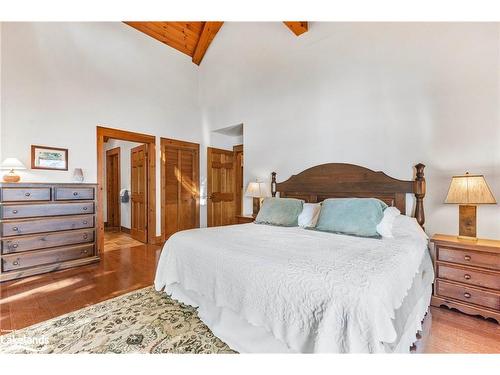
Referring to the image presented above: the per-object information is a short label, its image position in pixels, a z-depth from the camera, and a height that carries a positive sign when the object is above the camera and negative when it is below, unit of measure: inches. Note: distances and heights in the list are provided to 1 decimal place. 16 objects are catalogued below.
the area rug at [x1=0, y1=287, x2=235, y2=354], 61.4 -42.0
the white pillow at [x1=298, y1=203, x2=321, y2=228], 106.1 -14.5
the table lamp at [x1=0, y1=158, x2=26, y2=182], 109.7 +8.1
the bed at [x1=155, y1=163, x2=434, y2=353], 42.2 -22.5
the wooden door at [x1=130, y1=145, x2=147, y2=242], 181.8 -6.5
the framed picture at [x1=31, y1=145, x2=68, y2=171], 123.4 +13.8
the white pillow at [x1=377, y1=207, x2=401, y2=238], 83.7 -14.1
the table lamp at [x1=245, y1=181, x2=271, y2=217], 147.9 -4.1
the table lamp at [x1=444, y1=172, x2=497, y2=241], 77.7 -4.6
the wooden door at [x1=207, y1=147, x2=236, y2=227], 205.9 -3.2
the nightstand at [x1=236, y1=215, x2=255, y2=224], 143.9 -21.8
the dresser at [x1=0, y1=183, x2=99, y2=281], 107.1 -21.3
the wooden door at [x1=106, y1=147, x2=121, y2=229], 236.7 -5.4
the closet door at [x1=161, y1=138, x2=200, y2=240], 184.4 -1.8
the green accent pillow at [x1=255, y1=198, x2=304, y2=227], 109.1 -13.5
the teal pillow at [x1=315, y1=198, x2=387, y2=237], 84.7 -12.3
